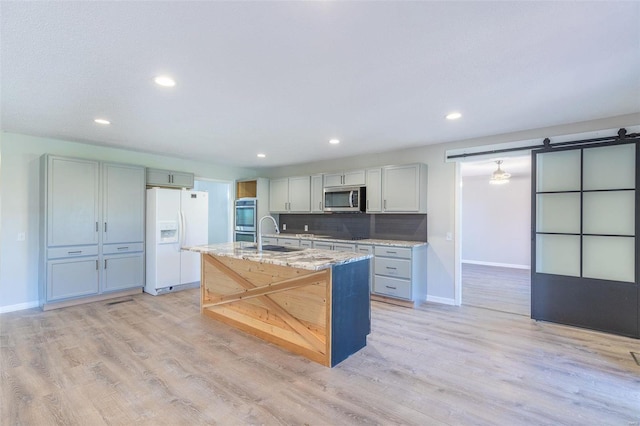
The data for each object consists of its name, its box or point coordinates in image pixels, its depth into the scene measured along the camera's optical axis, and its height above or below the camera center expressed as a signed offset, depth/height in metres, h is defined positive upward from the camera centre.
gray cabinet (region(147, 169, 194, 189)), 5.39 +0.60
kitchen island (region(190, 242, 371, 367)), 2.79 -0.91
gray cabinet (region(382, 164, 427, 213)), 4.74 +0.36
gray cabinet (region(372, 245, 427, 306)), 4.45 -0.95
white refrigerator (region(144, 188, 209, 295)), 5.10 -0.46
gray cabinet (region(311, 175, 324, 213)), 5.94 +0.34
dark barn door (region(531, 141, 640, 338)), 3.39 -0.31
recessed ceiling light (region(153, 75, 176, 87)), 2.46 +1.09
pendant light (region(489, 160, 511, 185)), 6.11 +0.71
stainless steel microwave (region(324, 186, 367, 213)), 5.30 +0.23
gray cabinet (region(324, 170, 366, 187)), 5.35 +0.60
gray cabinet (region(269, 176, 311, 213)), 6.20 +0.35
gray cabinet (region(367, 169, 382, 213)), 5.11 +0.36
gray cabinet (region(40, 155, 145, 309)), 4.28 -0.27
